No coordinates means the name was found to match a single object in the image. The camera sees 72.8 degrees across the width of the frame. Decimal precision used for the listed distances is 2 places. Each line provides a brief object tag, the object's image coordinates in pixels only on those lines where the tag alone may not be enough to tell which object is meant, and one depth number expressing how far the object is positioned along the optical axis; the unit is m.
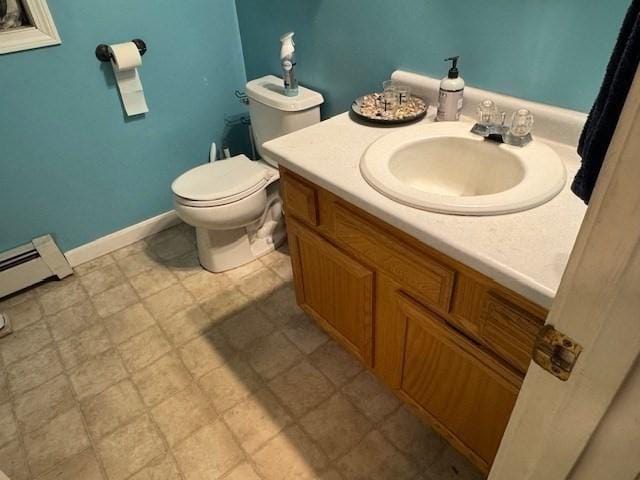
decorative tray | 1.34
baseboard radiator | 1.94
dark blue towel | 0.44
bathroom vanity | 0.84
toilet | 1.82
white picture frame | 1.68
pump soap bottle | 1.24
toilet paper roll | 1.85
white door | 0.38
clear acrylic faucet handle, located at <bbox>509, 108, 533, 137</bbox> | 1.13
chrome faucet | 1.13
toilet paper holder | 1.86
